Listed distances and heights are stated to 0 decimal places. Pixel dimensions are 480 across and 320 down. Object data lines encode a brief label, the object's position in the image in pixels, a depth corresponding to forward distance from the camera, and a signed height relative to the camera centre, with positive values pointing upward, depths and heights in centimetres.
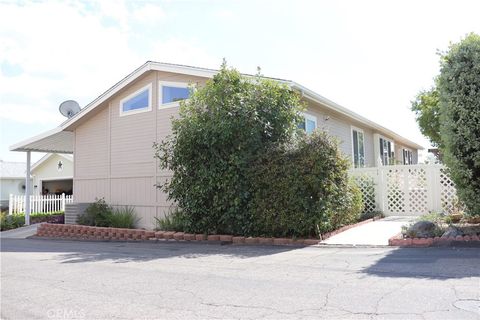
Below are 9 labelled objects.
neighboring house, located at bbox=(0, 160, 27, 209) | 3388 +158
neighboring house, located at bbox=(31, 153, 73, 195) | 2723 +169
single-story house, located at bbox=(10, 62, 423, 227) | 1422 +259
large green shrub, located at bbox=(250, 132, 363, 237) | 952 +13
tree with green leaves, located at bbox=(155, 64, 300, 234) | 1038 +140
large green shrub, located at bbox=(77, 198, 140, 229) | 1440 -67
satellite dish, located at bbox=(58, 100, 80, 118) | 1916 +422
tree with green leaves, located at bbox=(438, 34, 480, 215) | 811 +149
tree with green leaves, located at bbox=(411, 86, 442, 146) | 2275 +433
